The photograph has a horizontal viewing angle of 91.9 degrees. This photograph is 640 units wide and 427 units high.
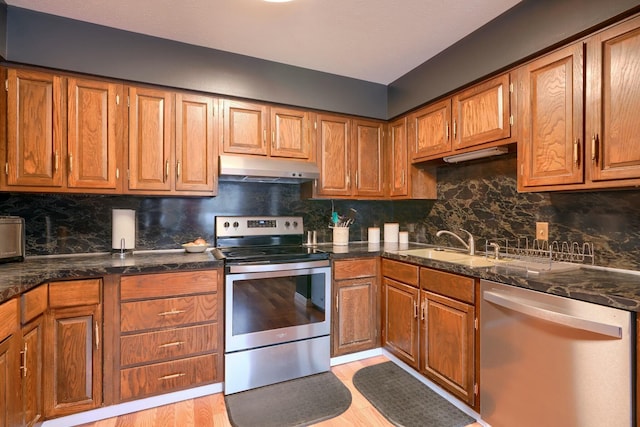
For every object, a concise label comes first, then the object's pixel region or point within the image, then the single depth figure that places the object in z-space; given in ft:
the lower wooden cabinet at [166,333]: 6.11
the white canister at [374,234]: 9.93
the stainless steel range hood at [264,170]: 7.61
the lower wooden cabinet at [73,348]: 5.51
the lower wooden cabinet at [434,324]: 6.01
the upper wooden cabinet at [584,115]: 4.59
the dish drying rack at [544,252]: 5.85
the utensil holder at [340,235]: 9.51
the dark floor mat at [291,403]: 5.96
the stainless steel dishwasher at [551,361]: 3.96
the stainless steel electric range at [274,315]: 6.89
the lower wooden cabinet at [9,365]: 4.21
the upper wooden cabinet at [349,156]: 9.01
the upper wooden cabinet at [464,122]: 6.44
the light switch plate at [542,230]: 6.49
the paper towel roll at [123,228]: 7.23
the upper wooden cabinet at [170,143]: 7.06
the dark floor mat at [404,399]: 5.98
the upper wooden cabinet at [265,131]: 7.92
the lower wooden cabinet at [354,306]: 8.04
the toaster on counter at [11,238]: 5.93
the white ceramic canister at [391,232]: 10.18
